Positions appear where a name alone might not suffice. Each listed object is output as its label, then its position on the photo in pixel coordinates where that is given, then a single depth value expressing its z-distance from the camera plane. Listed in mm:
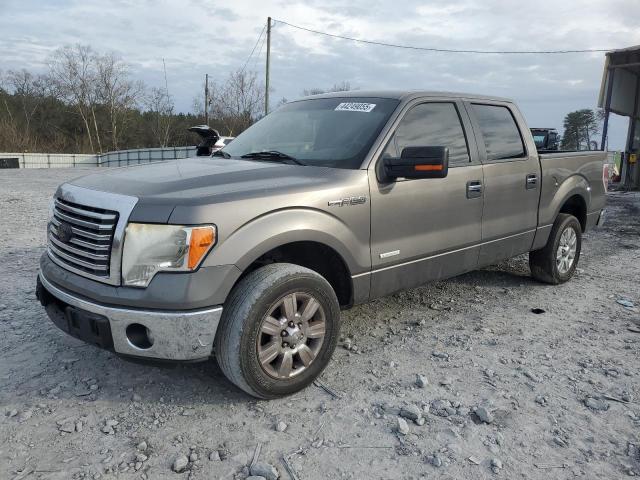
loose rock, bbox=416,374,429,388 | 3236
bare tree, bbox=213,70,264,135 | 41469
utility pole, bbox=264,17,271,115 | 27922
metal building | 12656
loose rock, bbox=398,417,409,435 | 2753
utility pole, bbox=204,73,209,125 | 41403
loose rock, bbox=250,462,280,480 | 2394
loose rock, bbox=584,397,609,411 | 3006
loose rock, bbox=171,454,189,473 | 2451
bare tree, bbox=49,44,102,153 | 46812
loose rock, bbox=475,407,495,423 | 2855
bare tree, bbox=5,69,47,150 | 45500
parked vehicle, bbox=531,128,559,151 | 15894
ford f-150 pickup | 2689
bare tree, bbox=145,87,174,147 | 49406
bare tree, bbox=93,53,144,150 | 47125
